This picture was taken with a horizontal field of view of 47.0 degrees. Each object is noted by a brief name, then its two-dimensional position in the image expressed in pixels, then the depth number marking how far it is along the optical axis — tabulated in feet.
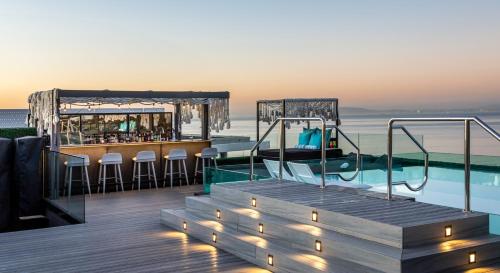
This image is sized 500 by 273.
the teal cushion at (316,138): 50.14
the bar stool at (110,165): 36.47
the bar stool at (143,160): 38.01
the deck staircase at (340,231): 15.20
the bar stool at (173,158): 39.19
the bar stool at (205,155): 40.45
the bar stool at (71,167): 30.04
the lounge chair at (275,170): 27.58
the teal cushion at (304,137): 51.11
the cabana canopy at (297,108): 50.90
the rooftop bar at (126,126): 37.29
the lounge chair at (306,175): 27.02
